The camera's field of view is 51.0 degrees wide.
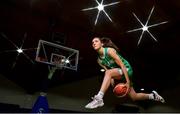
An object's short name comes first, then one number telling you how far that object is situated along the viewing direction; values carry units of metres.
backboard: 4.82
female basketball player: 2.35
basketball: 2.23
